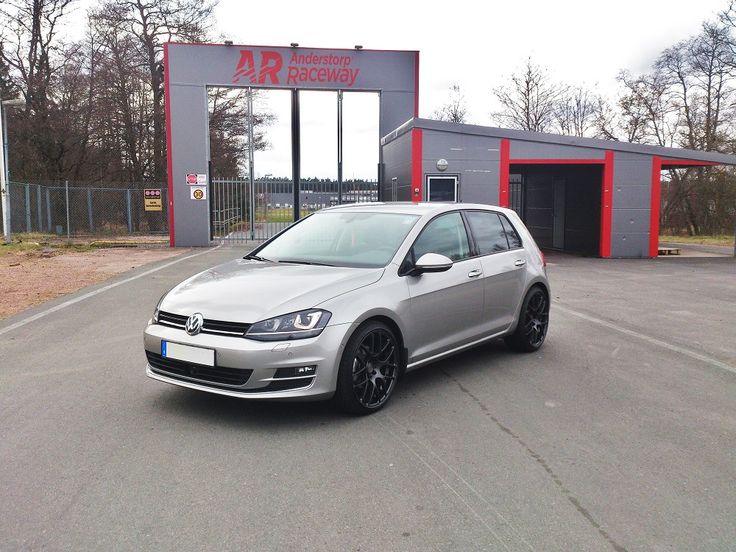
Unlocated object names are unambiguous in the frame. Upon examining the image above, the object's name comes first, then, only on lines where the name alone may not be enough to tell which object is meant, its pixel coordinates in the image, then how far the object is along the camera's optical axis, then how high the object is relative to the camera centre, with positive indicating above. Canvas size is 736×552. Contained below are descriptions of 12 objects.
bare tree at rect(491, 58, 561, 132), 41.75 +6.71
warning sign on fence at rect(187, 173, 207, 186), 22.03 +1.08
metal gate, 22.83 +0.32
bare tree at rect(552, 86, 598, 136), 42.88 +6.25
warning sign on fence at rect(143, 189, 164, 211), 27.59 +0.37
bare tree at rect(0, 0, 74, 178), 29.06 +6.24
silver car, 4.21 -0.71
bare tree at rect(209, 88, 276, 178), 33.81 +4.53
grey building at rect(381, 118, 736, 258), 18.97 +1.27
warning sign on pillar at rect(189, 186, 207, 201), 22.14 +0.61
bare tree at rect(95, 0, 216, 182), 29.66 +8.62
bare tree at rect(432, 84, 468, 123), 47.86 +7.05
